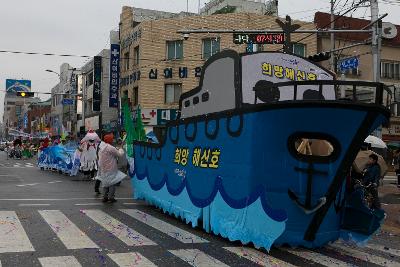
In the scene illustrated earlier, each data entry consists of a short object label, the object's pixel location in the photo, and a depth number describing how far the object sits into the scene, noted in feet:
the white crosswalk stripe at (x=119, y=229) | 24.17
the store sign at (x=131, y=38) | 119.24
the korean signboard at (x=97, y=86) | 141.38
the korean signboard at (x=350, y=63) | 69.46
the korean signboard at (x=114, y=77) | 126.72
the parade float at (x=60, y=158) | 67.51
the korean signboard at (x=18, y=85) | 224.25
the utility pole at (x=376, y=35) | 62.28
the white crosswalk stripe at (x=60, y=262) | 19.21
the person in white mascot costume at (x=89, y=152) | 61.57
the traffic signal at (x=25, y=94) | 130.35
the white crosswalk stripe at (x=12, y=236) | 22.06
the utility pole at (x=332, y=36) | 76.77
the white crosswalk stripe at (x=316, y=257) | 21.08
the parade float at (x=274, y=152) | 21.30
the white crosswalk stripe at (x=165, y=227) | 24.97
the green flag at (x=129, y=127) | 40.17
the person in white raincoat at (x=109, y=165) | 38.86
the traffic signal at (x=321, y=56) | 59.00
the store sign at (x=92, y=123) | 148.97
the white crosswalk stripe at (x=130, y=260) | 19.61
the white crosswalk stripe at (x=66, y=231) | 23.19
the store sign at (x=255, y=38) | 61.62
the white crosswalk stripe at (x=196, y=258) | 20.06
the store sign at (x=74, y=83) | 184.65
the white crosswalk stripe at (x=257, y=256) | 20.48
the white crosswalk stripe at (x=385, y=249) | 24.40
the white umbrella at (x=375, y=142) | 60.41
